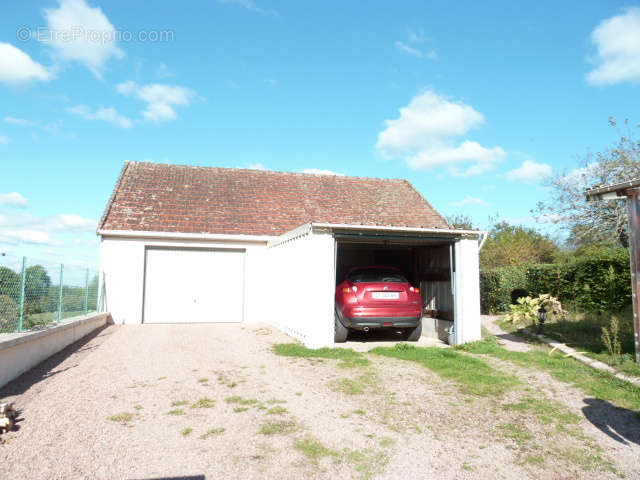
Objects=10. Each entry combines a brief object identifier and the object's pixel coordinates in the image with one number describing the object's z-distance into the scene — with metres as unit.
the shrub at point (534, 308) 10.44
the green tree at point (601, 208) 20.08
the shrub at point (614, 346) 6.99
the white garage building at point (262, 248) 9.42
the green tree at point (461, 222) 33.88
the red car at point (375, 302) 8.85
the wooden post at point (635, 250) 6.70
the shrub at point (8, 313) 5.95
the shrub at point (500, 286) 15.72
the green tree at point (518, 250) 26.19
